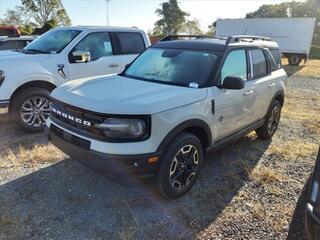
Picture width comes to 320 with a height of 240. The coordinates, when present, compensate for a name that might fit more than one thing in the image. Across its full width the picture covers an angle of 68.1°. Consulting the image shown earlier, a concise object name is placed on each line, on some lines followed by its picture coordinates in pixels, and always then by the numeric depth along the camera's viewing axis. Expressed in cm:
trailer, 1547
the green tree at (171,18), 3971
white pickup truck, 411
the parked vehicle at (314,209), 143
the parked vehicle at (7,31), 1017
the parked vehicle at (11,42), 702
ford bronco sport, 232
